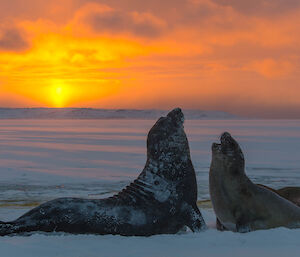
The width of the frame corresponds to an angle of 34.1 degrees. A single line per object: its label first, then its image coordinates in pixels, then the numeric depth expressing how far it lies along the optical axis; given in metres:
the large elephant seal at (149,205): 5.85
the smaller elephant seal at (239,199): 6.48
